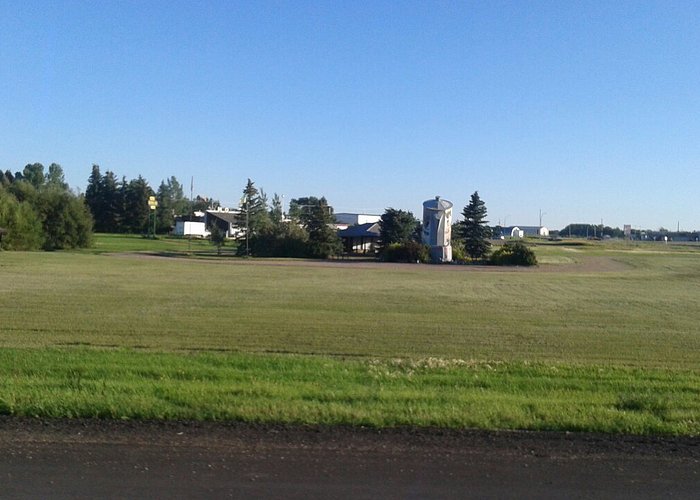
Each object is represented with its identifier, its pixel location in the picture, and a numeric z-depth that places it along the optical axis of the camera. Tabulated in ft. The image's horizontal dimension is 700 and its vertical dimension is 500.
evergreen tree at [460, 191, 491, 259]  275.39
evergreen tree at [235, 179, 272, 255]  277.64
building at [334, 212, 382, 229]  453.78
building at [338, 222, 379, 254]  307.99
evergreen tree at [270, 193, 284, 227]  358.84
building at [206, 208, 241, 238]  454.07
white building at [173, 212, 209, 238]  459.73
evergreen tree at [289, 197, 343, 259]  267.80
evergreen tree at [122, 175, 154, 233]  440.86
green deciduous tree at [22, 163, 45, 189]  573.86
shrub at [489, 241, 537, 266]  233.76
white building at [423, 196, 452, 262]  249.96
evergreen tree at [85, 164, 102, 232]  452.35
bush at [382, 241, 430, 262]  245.86
